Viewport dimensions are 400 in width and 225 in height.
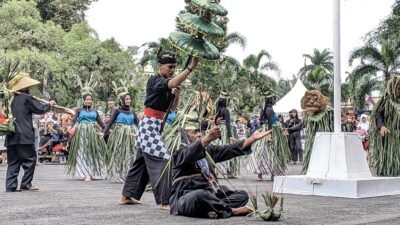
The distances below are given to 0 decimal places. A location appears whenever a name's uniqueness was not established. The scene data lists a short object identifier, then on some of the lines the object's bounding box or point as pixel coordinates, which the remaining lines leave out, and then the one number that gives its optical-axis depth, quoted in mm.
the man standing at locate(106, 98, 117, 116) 16431
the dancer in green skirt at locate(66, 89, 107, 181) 14008
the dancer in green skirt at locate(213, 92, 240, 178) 14164
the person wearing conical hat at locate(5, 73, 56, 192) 10781
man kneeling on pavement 7207
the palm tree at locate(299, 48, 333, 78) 58031
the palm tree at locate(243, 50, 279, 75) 44812
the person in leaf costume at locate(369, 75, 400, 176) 11594
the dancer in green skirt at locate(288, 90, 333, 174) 12562
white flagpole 10258
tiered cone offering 7211
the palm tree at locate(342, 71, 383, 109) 37344
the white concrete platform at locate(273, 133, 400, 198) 9904
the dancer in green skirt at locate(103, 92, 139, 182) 13000
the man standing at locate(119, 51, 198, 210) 8094
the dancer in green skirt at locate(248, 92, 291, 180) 13867
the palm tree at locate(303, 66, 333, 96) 47272
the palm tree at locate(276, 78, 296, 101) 65625
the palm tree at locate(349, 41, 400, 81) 35088
